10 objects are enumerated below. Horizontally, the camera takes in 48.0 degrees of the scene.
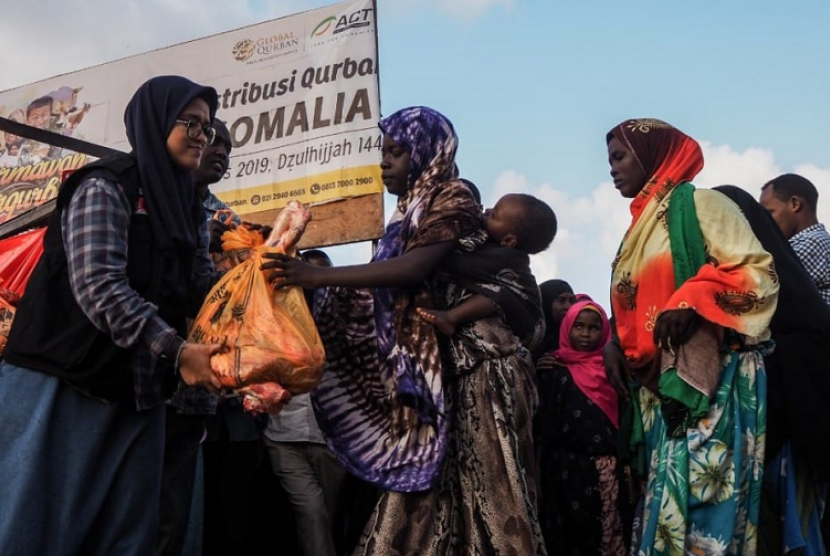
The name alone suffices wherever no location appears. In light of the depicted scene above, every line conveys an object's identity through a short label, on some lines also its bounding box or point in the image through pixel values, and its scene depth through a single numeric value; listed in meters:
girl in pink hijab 5.65
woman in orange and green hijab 3.69
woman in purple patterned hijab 3.77
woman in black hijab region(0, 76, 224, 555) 2.84
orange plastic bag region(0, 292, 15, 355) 4.13
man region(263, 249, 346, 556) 5.36
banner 6.56
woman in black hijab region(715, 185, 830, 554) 3.92
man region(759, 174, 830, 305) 5.46
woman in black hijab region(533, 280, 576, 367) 6.42
